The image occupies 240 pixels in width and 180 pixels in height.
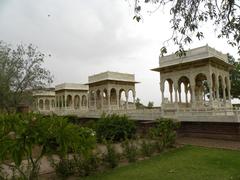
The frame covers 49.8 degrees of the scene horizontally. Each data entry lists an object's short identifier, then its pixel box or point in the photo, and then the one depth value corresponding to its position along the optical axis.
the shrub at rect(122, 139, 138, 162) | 9.86
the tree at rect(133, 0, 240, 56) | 5.92
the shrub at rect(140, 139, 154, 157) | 10.78
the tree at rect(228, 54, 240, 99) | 26.29
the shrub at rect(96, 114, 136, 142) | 15.50
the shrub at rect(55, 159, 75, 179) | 7.93
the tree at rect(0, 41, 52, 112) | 18.77
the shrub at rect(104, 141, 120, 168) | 8.96
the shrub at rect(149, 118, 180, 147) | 11.92
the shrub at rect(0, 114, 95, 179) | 6.02
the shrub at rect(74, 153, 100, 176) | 8.20
